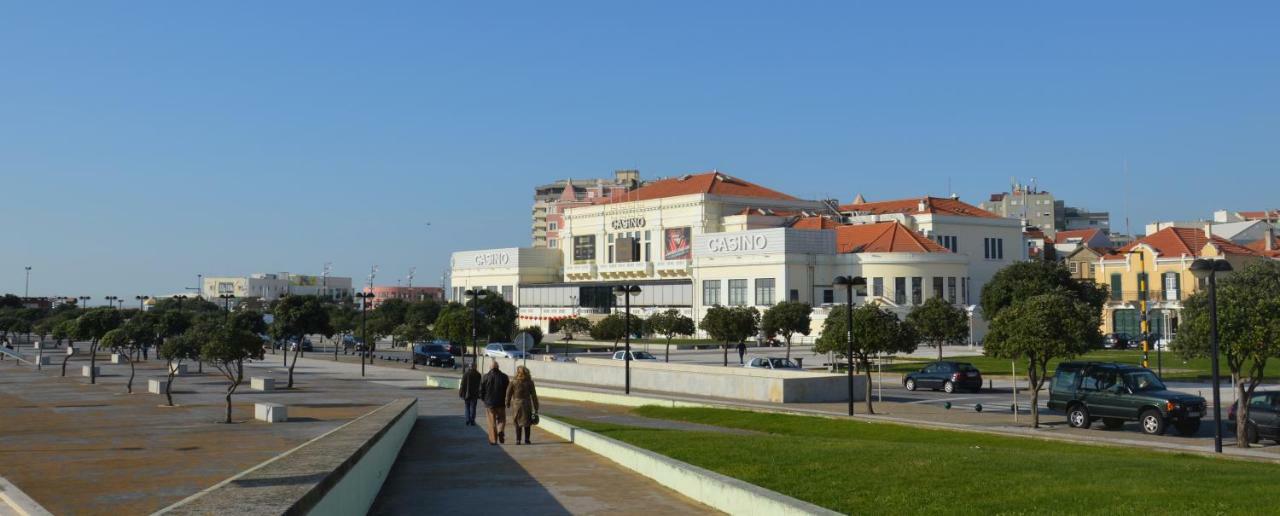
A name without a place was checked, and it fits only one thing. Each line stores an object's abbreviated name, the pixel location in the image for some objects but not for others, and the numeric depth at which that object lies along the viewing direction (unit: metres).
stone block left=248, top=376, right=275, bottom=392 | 51.12
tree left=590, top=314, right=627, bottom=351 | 79.62
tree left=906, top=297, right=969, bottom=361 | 54.84
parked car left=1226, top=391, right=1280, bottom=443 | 25.12
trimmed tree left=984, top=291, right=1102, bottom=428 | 29.89
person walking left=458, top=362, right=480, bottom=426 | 24.64
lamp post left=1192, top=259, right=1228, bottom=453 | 23.27
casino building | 101.94
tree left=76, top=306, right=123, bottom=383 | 70.19
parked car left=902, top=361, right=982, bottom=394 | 44.32
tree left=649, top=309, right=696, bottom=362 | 79.38
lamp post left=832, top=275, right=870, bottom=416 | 32.73
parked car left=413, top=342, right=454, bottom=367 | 70.06
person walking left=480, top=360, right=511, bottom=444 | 20.09
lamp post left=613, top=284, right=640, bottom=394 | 41.61
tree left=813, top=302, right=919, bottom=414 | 35.84
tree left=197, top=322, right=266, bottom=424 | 39.84
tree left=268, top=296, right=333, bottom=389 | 61.72
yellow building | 85.44
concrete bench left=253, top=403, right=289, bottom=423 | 34.94
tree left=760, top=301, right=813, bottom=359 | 66.62
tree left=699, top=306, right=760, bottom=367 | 63.53
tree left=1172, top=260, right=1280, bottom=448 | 24.98
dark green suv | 27.33
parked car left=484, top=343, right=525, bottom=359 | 64.81
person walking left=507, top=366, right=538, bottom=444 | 20.02
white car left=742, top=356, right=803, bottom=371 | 52.05
